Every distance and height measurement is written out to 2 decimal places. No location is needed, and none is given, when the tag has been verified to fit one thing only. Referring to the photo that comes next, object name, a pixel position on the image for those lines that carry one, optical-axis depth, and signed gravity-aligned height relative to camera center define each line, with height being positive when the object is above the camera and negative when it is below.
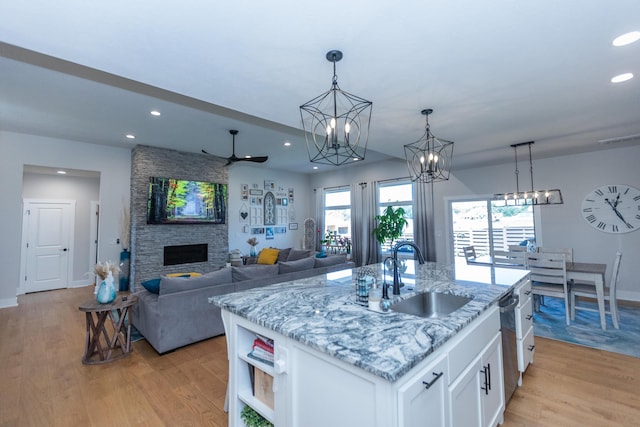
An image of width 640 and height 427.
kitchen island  1.01 -0.59
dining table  3.45 -0.72
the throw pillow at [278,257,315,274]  3.99 -0.61
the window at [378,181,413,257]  7.00 +0.62
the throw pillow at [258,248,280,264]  6.41 -0.73
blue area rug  3.08 -1.39
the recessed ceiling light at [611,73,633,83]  2.44 +1.28
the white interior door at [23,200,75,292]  5.97 -0.32
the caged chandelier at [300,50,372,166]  2.03 +1.28
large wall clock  4.71 +0.20
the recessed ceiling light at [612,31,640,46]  1.91 +1.28
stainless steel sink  1.96 -0.60
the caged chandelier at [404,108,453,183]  2.98 +1.23
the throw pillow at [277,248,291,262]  6.42 -0.70
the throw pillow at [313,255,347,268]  4.53 -0.62
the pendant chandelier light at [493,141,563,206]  4.48 +0.44
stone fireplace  5.70 -0.13
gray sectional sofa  2.99 -0.89
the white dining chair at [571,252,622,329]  3.53 -0.96
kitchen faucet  1.88 -0.34
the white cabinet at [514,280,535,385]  2.32 -0.93
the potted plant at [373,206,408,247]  6.61 -0.04
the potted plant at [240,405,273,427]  1.53 -1.10
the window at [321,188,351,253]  8.17 +0.18
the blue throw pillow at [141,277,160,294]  3.26 -0.70
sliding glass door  5.72 -0.08
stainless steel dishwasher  1.97 -0.91
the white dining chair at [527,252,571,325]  3.59 -0.70
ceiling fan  4.75 +1.17
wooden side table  2.87 -1.18
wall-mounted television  5.87 +0.57
